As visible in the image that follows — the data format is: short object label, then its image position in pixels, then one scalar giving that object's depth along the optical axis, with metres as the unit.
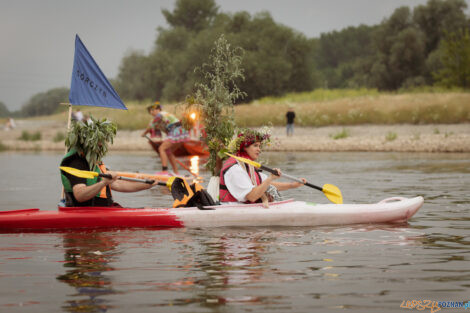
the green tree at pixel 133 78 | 79.06
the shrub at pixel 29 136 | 40.19
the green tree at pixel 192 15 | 82.00
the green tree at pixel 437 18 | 57.31
